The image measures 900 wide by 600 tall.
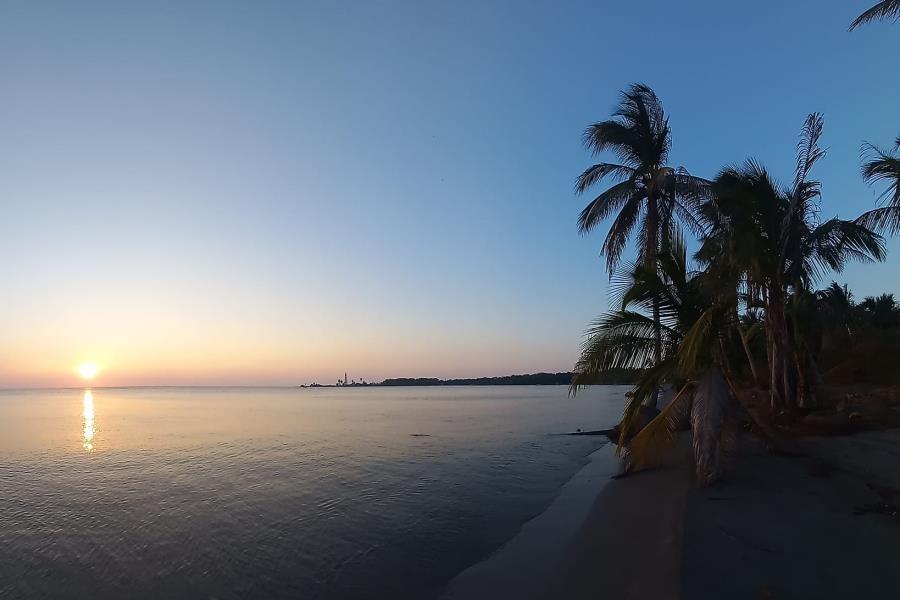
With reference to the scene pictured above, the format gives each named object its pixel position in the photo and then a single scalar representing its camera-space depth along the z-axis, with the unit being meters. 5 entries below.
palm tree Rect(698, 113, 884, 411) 14.12
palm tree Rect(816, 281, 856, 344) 23.16
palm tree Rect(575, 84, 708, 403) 22.45
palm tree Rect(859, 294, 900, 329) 39.51
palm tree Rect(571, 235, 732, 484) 12.34
